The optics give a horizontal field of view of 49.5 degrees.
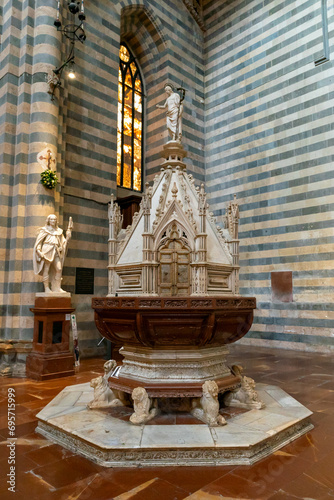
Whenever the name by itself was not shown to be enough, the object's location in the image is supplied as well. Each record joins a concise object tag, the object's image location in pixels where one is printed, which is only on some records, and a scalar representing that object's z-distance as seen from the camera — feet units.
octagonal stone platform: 10.80
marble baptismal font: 11.43
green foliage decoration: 26.81
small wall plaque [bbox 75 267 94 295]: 31.27
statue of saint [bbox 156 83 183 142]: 18.89
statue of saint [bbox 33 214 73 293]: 24.61
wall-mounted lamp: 26.17
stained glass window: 41.47
